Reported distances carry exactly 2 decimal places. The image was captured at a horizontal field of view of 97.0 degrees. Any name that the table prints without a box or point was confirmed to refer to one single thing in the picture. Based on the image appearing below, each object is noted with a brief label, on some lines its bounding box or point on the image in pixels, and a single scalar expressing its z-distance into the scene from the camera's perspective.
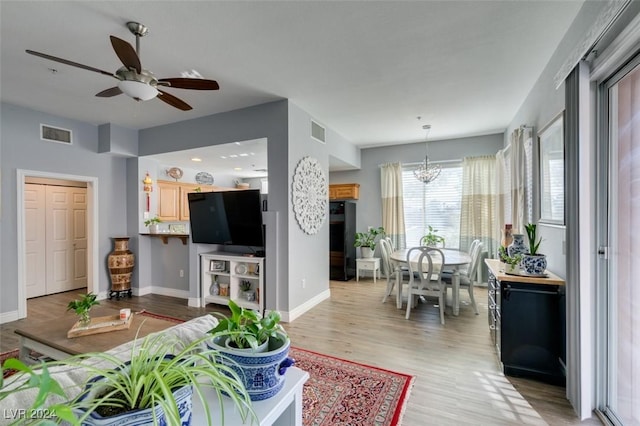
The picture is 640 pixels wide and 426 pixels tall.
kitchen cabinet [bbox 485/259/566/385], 2.26
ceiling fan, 1.93
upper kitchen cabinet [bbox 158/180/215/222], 5.96
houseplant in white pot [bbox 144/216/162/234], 4.78
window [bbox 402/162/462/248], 5.50
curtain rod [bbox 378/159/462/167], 5.44
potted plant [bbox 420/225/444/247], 5.08
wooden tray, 2.10
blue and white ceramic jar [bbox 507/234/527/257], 2.59
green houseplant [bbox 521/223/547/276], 2.35
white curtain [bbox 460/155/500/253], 5.06
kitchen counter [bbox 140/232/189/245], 4.57
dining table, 3.61
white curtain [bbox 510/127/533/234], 3.29
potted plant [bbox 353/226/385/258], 5.82
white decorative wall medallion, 3.75
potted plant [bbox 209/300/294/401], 0.89
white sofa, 0.74
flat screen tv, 3.66
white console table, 0.84
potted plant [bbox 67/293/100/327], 2.13
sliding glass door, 1.68
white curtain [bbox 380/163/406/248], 5.82
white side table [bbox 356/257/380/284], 5.65
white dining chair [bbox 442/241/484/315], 3.72
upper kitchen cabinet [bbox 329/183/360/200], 6.09
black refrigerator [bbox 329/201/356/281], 5.76
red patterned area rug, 1.90
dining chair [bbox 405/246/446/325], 3.46
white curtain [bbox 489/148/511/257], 4.33
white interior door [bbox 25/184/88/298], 4.70
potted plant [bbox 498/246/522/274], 2.48
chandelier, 4.75
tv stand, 3.82
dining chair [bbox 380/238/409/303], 4.00
